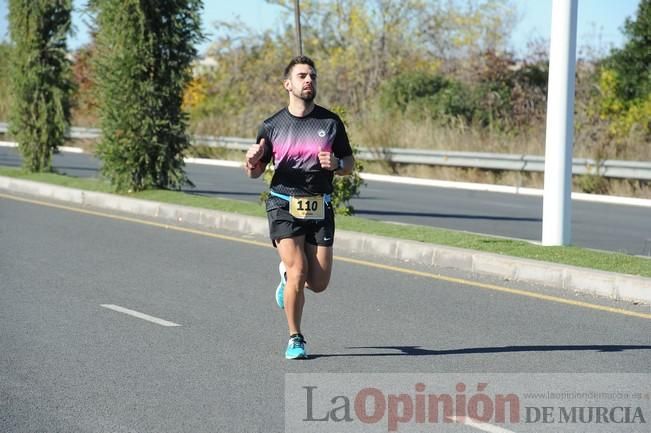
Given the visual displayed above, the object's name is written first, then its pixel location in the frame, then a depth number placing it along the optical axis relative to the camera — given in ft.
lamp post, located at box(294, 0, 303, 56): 75.78
